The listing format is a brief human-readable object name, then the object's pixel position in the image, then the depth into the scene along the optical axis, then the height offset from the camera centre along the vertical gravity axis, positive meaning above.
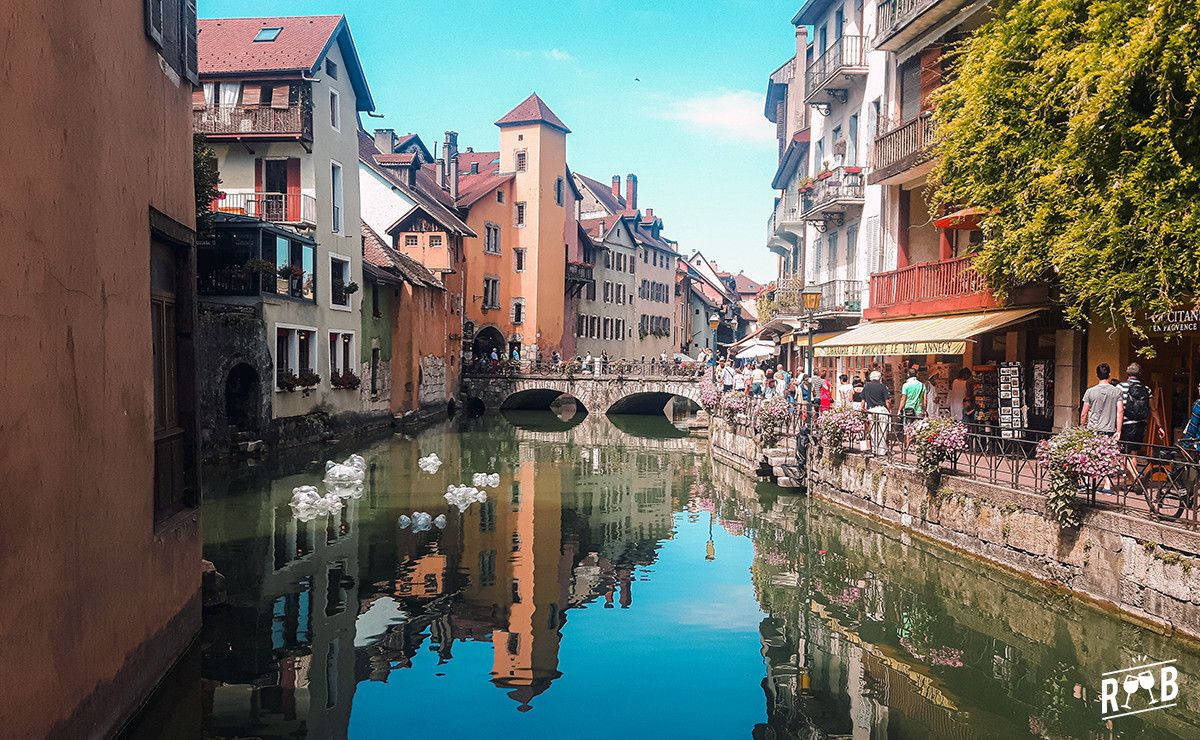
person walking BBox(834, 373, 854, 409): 23.89 -1.01
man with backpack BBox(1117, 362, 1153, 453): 12.77 -0.68
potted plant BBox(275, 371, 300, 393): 28.94 -0.92
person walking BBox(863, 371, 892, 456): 19.44 -1.16
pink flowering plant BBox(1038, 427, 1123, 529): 11.77 -1.35
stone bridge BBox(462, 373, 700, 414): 50.78 -1.91
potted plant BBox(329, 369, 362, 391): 33.47 -1.05
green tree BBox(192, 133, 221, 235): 24.31 +4.22
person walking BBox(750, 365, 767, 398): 30.96 -0.98
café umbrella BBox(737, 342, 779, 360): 40.59 +0.06
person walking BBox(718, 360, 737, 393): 36.47 -0.98
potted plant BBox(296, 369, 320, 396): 30.30 -0.95
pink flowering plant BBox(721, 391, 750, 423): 30.05 -1.64
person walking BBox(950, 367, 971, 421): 20.39 -0.90
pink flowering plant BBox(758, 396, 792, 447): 25.64 -1.75
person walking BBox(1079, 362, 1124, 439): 13.02 -0.70
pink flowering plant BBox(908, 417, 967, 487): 15.74 -1.46
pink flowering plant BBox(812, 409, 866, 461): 20.47 -1.63
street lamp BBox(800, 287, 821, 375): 29.20 +1.56
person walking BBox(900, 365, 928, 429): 19.11 -0.88
